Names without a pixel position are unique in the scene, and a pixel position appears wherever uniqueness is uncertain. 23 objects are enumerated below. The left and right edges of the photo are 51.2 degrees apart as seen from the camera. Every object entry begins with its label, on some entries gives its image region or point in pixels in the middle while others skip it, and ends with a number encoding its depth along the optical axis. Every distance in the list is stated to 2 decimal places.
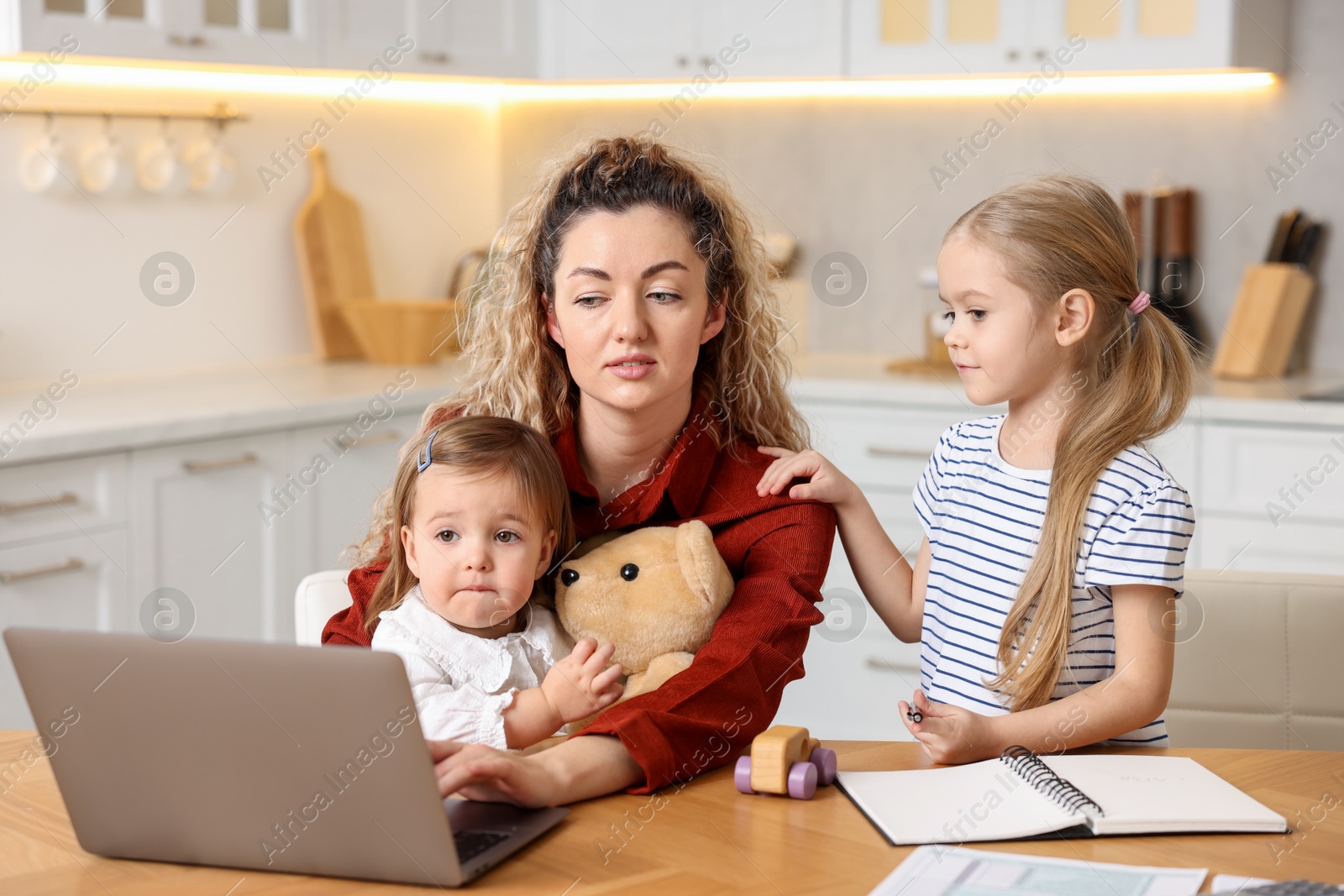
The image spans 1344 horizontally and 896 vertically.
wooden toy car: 1.13
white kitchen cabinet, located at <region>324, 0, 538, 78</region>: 3.32
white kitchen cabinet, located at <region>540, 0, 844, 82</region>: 3.40
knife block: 3.11
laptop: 0.91
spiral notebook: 1.06
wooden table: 0.98
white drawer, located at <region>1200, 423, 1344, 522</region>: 2.71
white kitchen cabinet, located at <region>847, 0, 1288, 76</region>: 3.02
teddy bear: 1.34
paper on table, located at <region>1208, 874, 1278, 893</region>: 0.96
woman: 1.35
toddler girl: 1.32
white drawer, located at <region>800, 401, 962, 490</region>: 3.08
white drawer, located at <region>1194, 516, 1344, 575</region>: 2.74
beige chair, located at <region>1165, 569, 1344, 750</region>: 1.59
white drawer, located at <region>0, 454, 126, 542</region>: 2.40
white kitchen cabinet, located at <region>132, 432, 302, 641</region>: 2.66
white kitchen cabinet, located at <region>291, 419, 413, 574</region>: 2.97
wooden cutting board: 3.61
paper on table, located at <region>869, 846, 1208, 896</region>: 0.95
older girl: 1.31
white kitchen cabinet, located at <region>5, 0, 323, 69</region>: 2.71
